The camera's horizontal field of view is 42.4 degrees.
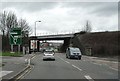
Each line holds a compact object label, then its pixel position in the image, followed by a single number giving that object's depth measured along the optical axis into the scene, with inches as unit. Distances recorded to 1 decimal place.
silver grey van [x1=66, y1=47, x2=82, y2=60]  1008.9
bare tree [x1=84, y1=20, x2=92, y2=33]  2483.1
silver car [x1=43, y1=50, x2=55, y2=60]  868.8
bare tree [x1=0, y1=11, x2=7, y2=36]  1566.1
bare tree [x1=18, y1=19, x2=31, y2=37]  1698.9
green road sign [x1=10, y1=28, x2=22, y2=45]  685.2
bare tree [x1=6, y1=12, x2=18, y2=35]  1586.6
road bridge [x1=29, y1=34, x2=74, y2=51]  2275.0
